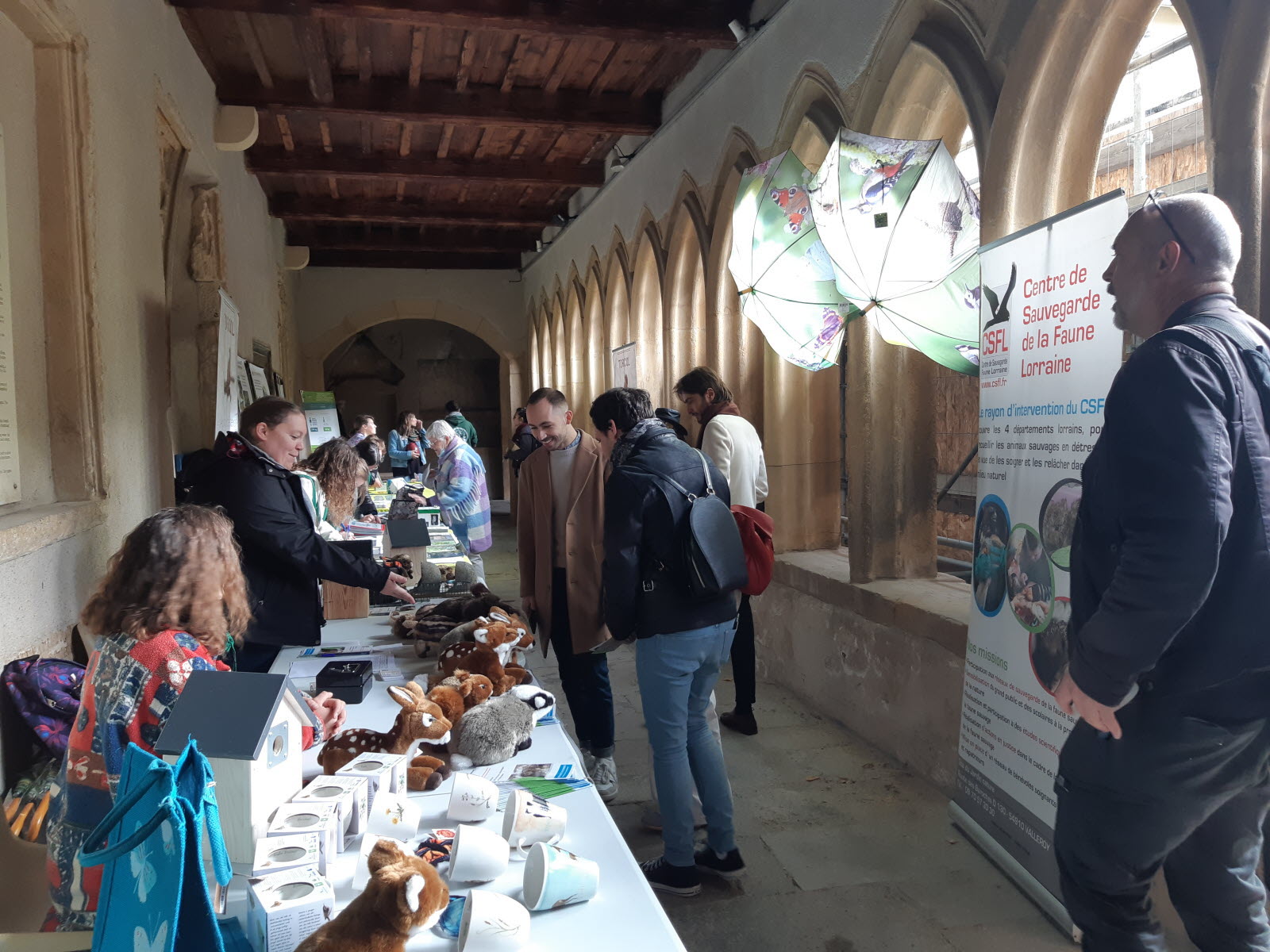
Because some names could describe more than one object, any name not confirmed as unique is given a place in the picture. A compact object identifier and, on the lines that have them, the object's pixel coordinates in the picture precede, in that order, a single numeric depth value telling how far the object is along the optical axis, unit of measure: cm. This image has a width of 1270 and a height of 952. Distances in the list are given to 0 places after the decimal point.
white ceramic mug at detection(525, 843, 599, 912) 125
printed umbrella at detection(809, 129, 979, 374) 293
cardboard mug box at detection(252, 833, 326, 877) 126
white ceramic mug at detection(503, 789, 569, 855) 142
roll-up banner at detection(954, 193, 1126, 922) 224
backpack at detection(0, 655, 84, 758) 208
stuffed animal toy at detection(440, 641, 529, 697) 219
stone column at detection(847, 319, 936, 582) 394
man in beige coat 318
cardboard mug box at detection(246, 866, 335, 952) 113
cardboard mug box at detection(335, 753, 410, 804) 154
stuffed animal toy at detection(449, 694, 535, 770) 178
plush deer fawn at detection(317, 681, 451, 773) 174
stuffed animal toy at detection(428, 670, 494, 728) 190
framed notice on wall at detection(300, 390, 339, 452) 933
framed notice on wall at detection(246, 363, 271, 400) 639
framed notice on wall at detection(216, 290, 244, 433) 454
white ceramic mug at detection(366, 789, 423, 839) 145
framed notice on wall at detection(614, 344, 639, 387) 770
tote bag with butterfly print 97
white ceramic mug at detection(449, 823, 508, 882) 131
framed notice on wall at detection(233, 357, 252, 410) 573
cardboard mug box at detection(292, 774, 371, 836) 144
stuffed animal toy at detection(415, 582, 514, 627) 279
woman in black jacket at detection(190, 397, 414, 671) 271
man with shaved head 141
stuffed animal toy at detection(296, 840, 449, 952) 107
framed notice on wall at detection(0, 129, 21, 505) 252
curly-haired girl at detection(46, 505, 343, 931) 154
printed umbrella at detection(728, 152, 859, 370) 348
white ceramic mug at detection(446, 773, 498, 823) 152
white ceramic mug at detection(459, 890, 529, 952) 115
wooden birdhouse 131
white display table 121
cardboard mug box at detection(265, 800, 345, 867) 133
